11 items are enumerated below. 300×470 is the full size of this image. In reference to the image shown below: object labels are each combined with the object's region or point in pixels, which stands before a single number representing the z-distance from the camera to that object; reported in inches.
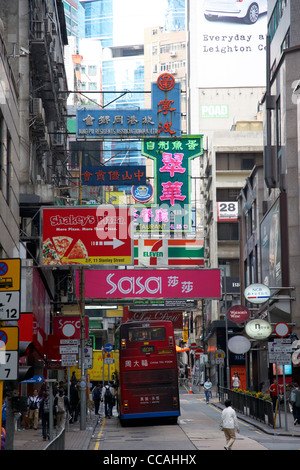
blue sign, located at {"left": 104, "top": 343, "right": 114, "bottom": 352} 2025.1
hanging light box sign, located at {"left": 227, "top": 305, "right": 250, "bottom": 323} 1776.6
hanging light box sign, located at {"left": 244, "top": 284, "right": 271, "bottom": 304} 1706.4
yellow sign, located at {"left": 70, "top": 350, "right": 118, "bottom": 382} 2465.6
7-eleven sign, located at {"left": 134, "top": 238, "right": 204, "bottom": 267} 1748.3
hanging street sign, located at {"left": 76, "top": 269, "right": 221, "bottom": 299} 1732.3
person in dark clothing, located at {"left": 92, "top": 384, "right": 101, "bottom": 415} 1733.5
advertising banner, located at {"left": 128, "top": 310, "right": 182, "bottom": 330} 2111.5
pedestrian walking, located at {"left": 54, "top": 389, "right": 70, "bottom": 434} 891.7
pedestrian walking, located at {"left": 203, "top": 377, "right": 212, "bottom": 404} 2103.7
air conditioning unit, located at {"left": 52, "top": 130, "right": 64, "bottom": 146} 1987.2
